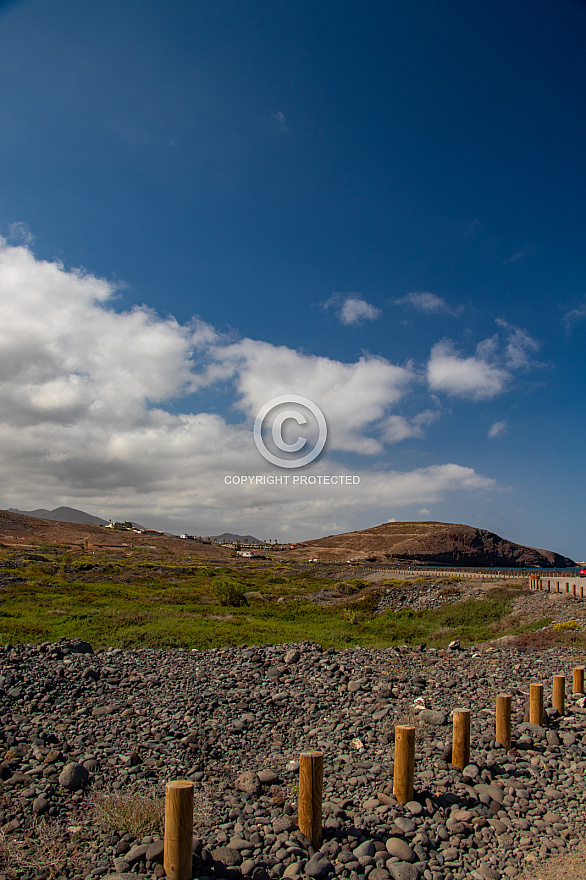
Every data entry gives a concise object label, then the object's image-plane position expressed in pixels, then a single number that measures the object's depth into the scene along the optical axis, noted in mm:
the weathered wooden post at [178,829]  4812
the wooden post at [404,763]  6664
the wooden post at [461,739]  7973
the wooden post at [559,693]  10138
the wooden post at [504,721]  8680
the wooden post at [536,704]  9609
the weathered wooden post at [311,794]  5586
